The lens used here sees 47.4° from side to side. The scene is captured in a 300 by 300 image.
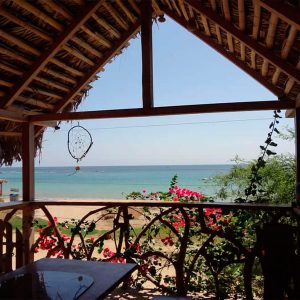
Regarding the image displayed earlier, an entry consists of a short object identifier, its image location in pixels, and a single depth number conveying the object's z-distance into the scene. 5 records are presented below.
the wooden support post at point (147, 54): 3.66
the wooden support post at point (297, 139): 3.22
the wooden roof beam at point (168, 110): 3.30
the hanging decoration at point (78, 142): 4.64
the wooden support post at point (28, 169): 3.94
